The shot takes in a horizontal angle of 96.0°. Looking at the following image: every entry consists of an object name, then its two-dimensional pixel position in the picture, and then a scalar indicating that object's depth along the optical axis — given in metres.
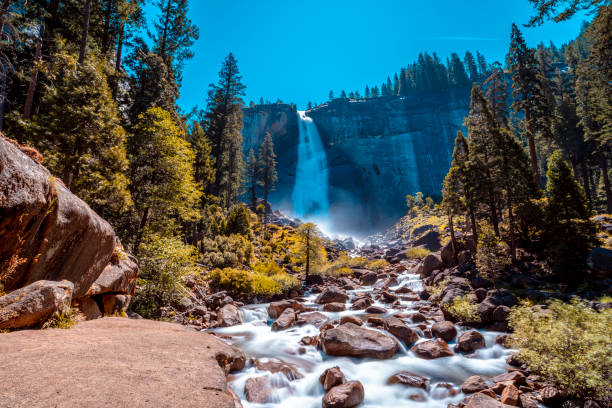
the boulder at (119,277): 7.74
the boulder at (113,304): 8.19
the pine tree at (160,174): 13.49
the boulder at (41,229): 4.63
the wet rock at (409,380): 7.79
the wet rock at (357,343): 9.57
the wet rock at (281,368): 8.11
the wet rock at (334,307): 16.11
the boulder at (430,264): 23.17
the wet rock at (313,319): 13.40
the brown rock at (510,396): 6.18
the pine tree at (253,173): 51.37
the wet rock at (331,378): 7.49
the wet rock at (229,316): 13.25
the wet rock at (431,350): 9.62
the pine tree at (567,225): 13.09
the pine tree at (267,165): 49.44
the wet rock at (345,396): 6.65
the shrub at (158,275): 10.88
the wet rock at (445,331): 10.97
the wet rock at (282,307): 15.16
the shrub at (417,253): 34.56
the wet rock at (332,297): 18.12
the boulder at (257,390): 6.91
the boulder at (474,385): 7.20
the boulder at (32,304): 4.44
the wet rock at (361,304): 16.41
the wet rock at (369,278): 26.03
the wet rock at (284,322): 13.06
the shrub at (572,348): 5.85
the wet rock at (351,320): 12.44
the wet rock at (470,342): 9.86
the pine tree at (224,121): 28.84
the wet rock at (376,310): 15.34
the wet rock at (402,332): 10.63
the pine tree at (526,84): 21.81
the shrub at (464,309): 11.92
